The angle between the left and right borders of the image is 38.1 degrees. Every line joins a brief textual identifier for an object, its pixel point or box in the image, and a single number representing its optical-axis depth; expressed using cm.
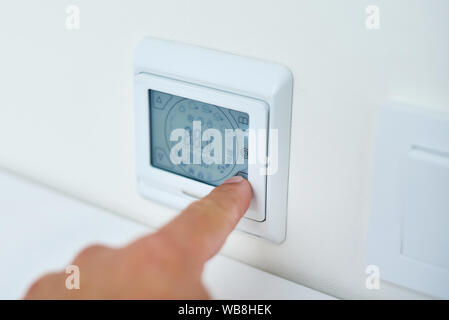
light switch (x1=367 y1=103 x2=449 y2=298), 41
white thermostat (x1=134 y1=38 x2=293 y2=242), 45
